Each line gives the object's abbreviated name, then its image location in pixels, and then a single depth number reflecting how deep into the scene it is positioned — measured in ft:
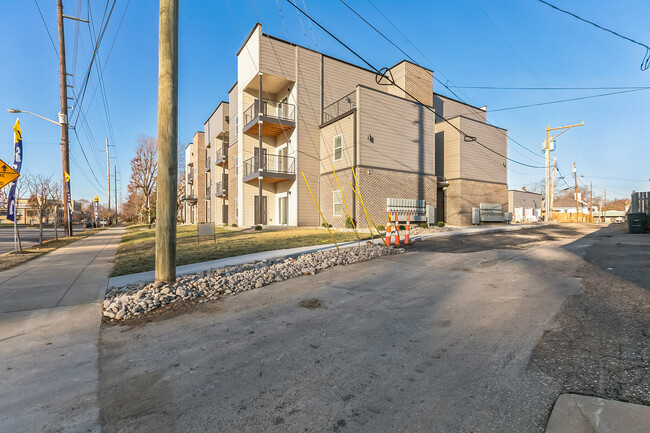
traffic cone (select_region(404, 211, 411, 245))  37.11
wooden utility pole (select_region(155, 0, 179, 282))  17.72
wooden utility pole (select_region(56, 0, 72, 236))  64.18
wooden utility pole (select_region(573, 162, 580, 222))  148.05
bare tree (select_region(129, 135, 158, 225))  138.41
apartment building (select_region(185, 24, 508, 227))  61.05
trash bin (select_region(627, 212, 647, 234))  46.90
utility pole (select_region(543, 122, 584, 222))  91.76
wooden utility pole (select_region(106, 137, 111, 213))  181.47
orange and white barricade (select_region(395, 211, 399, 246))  35.27
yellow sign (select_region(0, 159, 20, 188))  31.24
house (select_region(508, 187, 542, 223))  131.95
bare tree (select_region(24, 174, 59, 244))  112.31
